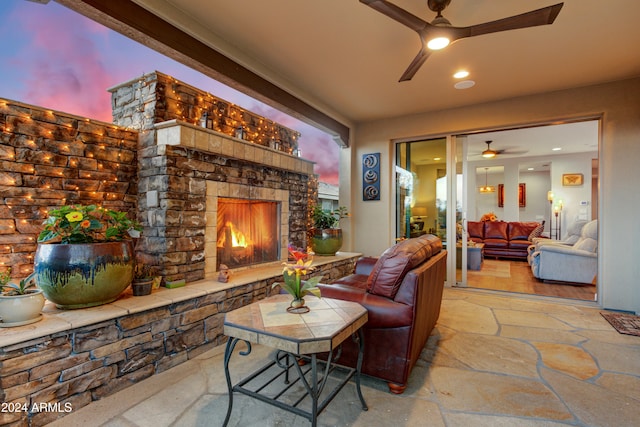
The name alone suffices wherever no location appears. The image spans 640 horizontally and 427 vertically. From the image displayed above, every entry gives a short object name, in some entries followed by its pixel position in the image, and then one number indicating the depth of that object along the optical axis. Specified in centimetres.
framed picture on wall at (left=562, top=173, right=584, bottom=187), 820
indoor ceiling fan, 715
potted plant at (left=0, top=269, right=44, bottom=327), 176
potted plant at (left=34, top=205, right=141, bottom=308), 201
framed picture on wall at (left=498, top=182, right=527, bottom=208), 1011
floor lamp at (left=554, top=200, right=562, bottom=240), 847
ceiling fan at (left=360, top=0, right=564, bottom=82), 192
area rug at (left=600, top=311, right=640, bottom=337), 309
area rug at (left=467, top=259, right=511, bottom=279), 593
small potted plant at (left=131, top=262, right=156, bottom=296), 245
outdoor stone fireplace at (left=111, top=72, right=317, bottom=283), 277
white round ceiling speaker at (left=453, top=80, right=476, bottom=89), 383
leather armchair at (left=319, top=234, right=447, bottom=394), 196
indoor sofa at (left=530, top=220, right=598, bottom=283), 482
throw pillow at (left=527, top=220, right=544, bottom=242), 748
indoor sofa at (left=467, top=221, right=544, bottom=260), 757
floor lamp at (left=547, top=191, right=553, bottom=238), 869
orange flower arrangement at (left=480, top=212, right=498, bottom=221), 881
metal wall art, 531
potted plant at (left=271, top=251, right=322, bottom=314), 183
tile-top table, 146
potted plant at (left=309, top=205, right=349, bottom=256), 482
